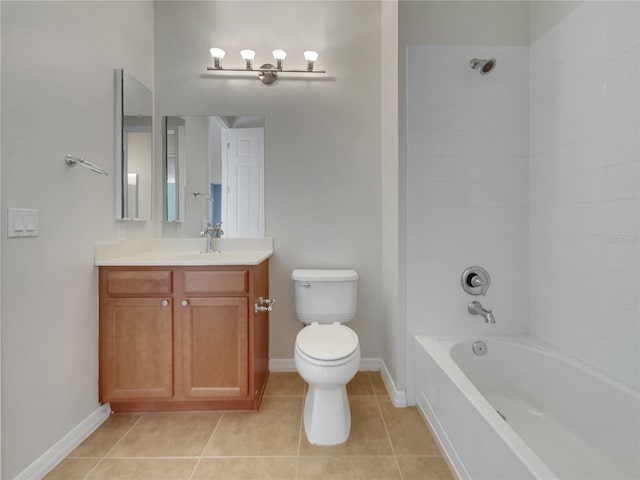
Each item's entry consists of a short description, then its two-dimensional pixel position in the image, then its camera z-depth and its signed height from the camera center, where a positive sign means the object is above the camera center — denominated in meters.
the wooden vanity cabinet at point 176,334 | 1.73 -0.52
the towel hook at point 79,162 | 1.51 +0.37
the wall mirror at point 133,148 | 1.91 +0.58
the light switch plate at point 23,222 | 1.21 +0.06
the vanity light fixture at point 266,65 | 2.23 +1.23
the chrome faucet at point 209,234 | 2.24 +0.03
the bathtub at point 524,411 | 1.08 -0.73
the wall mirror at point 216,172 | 2.32 +0.48
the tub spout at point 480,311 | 1.73 -0.41
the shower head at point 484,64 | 1.77 +0.97
